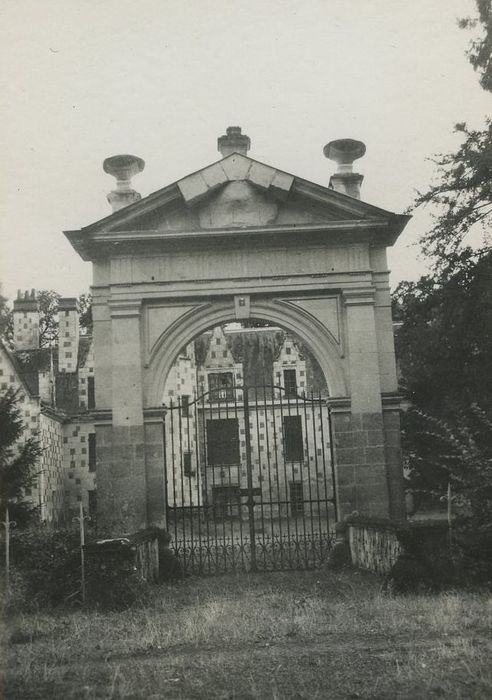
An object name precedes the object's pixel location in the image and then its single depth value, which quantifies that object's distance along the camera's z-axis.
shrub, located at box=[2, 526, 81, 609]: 8.74
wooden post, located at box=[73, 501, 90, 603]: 8.52
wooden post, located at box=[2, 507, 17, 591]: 8.53
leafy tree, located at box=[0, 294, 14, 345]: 28.19
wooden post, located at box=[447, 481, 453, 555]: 8.51
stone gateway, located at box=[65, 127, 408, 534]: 12.37
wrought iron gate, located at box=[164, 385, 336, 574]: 22.41
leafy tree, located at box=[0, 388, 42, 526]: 11.23
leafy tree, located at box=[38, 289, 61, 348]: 37.00
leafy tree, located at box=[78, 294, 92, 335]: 36.38
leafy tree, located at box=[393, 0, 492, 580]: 12.98
